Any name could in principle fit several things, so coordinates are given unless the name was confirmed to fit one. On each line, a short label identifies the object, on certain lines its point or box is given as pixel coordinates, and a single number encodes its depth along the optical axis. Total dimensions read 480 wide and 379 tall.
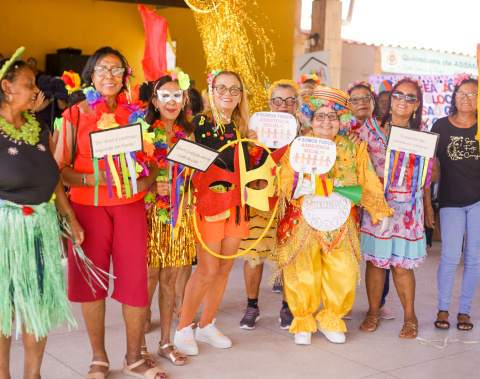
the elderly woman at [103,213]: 3.20
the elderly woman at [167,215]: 3.60
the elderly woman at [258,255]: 4.44
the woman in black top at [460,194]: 4.41
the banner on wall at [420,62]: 11.38
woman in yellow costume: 4.04
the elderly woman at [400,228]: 4.29
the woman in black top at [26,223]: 2.78
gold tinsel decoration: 5.03
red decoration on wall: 3.94
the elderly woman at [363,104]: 4.85
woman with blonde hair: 3.79
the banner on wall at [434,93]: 8.45
